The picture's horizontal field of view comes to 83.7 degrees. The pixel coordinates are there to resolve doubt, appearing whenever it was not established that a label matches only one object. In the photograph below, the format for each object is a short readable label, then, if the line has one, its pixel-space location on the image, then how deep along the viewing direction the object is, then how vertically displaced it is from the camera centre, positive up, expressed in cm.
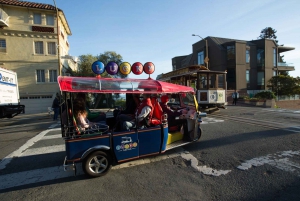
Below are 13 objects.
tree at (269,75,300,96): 2506 +90
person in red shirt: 387 -50
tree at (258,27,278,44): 5041 +1754
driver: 521 -70
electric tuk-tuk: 334 -88
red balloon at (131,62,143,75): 536 +87
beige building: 1714 +510
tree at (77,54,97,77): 2133 +405
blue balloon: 454 +76
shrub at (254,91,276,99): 2055 -50
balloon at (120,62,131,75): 518 +83
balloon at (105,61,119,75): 492 +80
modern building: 2819 +560
